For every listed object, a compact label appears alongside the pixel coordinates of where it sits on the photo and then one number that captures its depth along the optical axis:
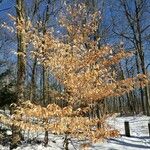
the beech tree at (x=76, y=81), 5.08
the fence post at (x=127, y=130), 10.12
